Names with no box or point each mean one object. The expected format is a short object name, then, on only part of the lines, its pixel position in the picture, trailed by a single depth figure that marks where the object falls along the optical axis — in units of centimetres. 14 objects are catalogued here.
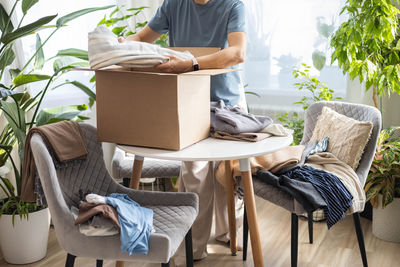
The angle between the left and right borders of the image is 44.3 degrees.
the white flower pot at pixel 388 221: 272
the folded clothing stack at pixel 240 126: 189
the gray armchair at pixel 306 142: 207
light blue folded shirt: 155
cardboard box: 168
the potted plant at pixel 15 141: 232
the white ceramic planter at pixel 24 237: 248
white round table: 167
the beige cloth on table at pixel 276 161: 217
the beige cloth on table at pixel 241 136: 188
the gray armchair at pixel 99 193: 161
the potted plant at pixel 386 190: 269
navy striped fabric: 204
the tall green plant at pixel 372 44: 267
